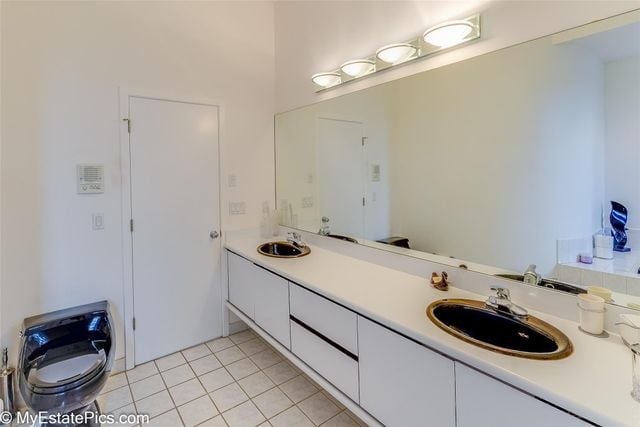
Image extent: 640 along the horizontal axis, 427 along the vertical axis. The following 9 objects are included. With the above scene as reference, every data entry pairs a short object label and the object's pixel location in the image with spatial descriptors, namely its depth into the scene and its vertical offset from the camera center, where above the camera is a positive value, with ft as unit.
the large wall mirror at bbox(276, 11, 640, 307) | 3.93 +0.75
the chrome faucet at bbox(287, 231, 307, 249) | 8.39 -0.93
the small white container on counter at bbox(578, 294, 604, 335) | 3.68 -1.35
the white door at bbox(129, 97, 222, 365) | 7.70 -0.44
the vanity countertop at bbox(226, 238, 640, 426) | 2.65 -1.64
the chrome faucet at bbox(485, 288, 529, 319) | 4.04 -1.39
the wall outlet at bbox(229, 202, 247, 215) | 9.18 -0.01
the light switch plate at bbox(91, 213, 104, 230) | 7.05 -0.27
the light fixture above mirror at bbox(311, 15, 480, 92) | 4.96 +2.98
